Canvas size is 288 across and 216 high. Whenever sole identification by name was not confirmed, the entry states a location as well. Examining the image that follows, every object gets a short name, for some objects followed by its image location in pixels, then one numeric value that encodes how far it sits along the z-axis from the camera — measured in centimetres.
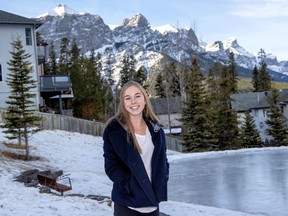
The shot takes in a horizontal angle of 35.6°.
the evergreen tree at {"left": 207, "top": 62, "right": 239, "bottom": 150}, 3703
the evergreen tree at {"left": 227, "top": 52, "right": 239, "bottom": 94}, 7751
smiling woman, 369
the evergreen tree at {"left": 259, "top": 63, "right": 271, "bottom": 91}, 7975
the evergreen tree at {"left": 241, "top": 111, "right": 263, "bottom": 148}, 3972
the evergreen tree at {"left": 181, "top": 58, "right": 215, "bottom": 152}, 3319
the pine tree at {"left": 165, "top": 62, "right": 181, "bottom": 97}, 4312
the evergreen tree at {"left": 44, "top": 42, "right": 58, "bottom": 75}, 5253
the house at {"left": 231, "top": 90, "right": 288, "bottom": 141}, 5828
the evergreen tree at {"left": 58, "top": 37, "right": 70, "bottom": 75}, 4841
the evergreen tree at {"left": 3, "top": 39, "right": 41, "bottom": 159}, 1994
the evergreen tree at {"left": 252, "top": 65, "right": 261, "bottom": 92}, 8006
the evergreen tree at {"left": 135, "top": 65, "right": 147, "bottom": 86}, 7314
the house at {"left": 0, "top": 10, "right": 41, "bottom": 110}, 3450
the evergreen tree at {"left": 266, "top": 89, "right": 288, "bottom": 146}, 3863
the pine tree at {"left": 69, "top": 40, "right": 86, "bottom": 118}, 4525
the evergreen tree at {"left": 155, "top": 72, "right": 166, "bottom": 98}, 7300
